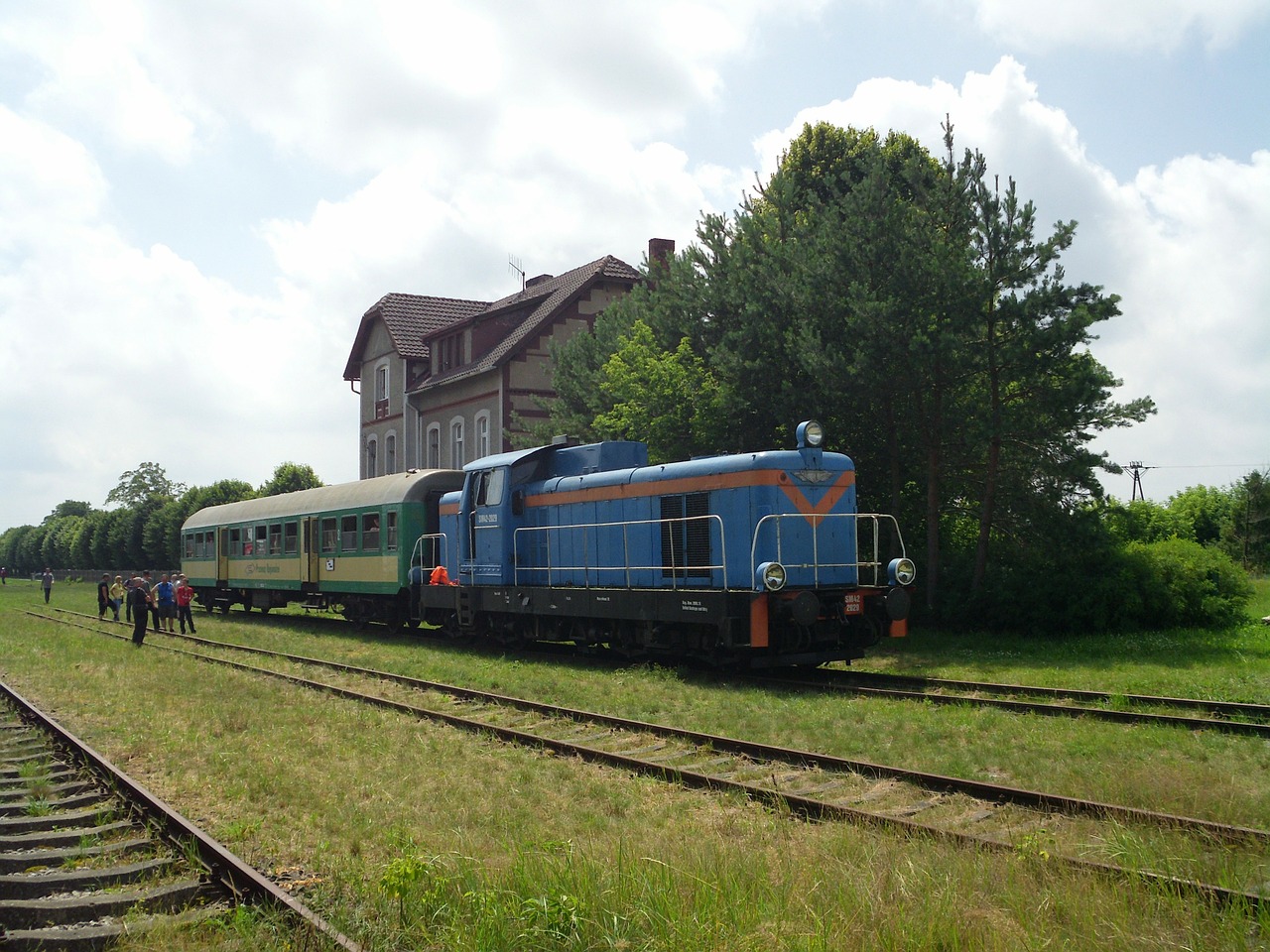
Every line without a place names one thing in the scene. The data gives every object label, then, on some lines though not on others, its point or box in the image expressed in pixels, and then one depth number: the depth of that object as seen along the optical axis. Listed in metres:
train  14.02
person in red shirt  24.86
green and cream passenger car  21.67
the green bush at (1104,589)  17.91
